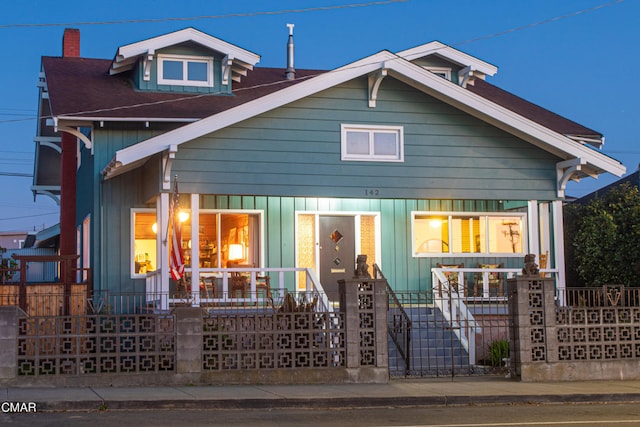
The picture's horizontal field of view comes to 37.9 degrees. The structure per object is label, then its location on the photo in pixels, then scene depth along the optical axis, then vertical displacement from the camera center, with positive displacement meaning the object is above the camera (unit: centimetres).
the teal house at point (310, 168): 2000 +254
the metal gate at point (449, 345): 1777 -130
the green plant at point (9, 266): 2020 +48
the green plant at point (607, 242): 2692 +109
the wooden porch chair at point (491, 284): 2169 -7
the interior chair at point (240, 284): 2006 +0
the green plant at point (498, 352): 1858 -142
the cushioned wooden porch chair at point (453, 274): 2198 +17
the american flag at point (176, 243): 1873 +84
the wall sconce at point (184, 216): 2119 +157
